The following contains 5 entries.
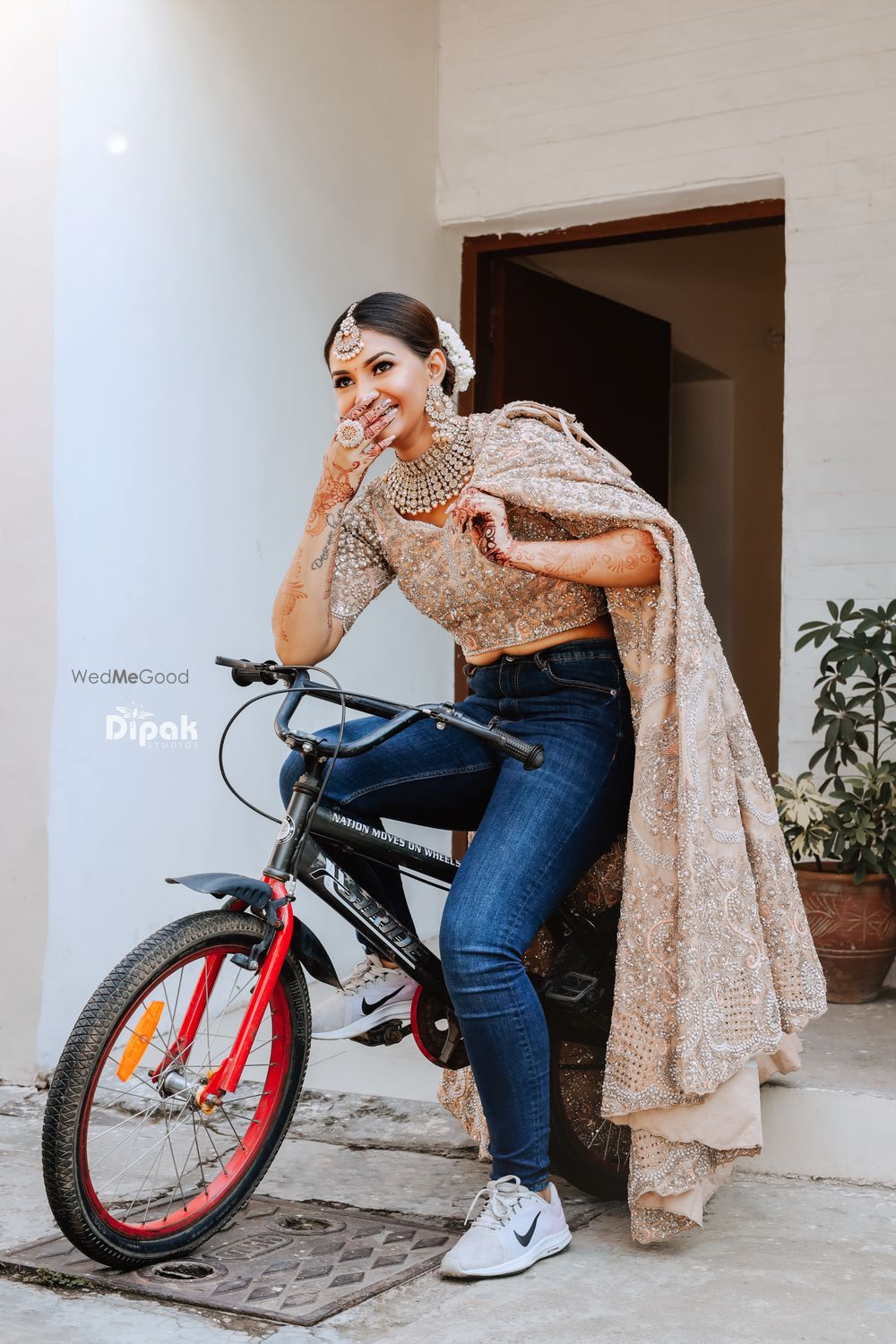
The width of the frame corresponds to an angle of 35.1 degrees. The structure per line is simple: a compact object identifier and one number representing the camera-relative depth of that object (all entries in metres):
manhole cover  2.03
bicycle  1.99
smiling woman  2.13
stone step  2.63
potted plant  3.44
